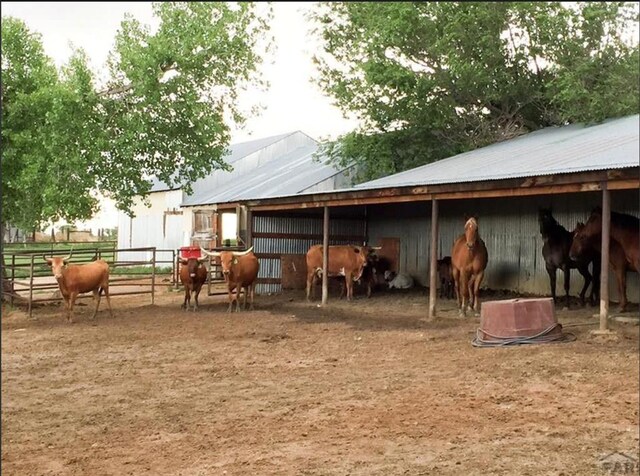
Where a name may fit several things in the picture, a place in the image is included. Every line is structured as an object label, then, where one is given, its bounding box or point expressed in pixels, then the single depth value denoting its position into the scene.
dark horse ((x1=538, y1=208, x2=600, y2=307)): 10.48
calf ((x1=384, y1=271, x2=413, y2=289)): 14.69
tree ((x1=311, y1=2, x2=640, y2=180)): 13.84
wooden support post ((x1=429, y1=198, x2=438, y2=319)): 9.89
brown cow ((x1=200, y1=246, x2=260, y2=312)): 11.35
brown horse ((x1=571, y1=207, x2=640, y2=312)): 8.92
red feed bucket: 13.23
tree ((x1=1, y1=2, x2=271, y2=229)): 11.19
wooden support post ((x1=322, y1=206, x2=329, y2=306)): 12.30
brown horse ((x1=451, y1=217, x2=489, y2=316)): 9.93
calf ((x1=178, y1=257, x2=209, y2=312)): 11.48
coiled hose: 7.36
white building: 18.33
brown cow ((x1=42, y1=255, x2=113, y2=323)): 10.12
